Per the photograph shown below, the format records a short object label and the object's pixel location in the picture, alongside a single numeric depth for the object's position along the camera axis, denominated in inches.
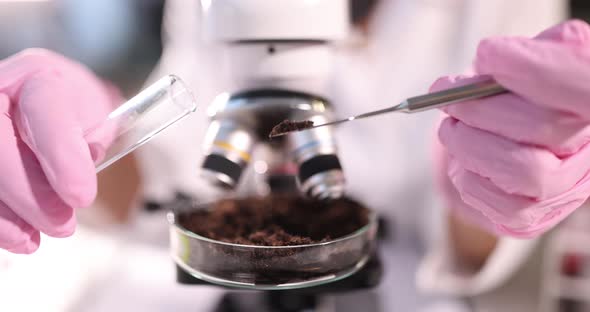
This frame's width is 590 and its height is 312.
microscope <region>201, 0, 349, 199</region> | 15.3
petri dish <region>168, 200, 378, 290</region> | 14.3
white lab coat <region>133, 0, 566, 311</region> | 25.1
